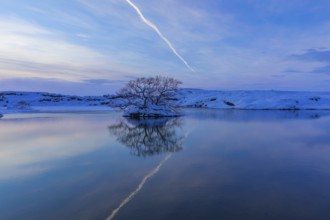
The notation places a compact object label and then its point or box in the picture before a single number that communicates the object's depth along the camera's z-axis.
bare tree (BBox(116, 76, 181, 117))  33.94
